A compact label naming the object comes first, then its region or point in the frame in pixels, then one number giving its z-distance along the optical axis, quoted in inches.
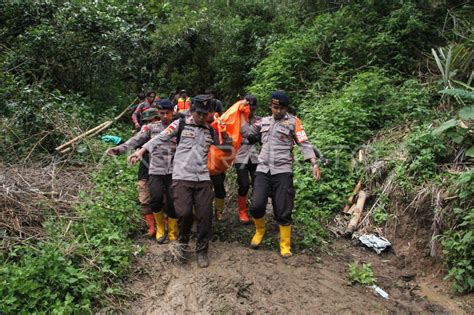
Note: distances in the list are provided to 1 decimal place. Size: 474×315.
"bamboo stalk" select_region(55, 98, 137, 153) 292.4
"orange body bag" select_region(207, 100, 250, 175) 204.1
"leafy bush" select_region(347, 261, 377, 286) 190.9
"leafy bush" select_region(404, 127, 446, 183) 223.1
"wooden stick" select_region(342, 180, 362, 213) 249.8
